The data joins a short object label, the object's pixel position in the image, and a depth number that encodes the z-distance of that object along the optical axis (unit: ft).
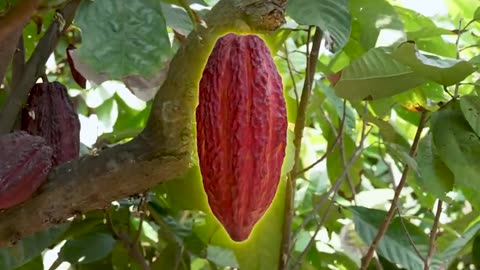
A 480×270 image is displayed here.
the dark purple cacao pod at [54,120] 3.05
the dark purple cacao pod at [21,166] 2.57
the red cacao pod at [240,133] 2.14
